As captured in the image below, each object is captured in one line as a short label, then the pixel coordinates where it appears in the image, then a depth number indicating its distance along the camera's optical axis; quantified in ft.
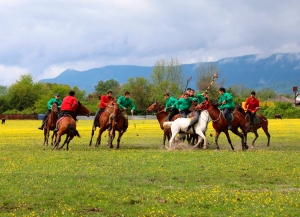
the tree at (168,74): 466.70
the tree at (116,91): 525.92
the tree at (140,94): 359.54
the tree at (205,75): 427.90
